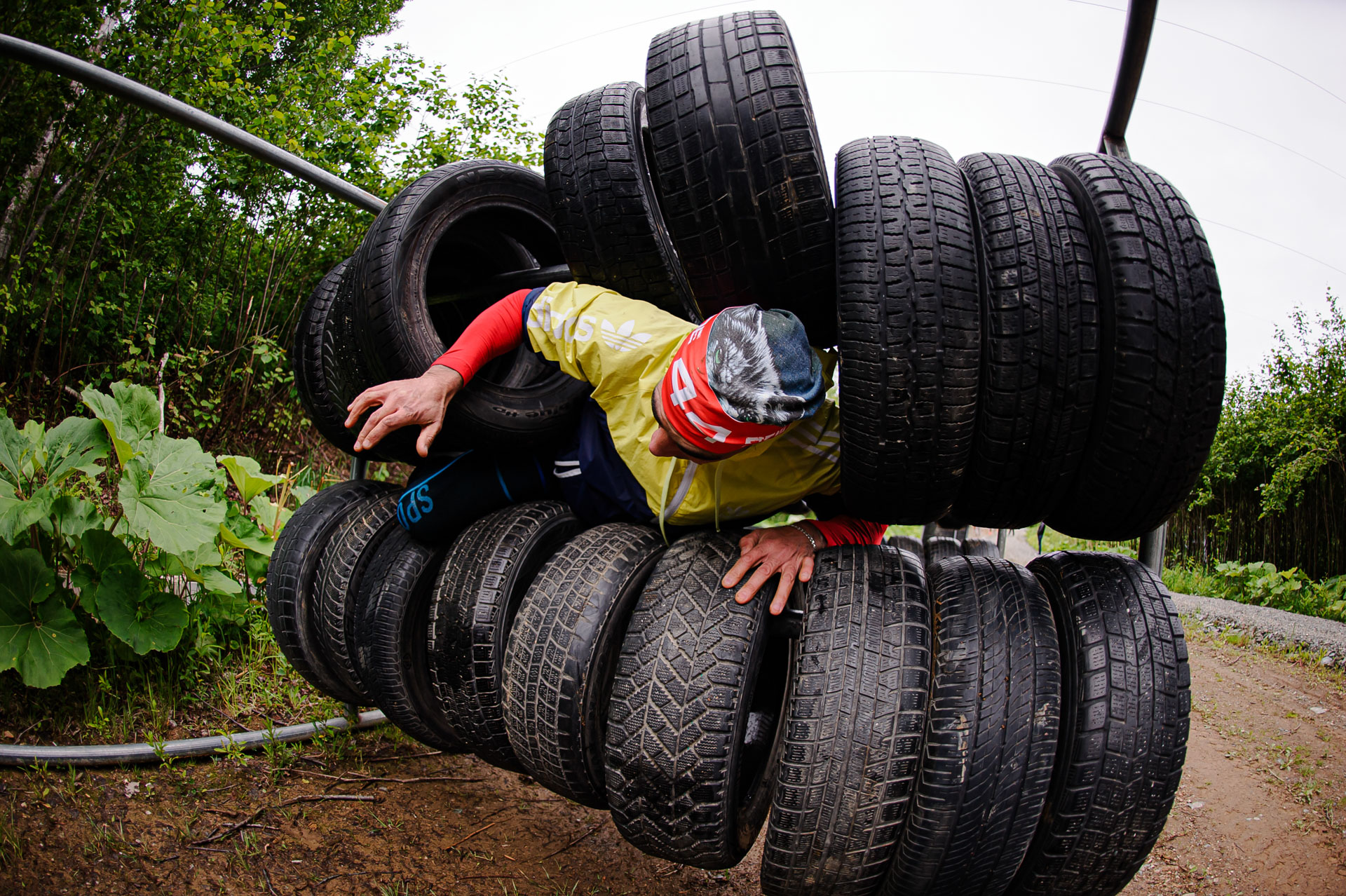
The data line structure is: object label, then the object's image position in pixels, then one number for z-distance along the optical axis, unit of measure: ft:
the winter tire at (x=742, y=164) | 5.33
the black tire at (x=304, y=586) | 7.89
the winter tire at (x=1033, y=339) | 4.94
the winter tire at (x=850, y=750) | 4.78
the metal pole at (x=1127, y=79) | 7.82
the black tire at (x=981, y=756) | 4.77
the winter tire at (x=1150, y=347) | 4.80
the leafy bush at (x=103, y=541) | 8.34
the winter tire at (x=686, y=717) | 5.00
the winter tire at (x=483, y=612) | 6.32
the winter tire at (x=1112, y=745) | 4.89
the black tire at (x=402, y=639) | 6.98
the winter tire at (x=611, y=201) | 6.37
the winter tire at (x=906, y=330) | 4.73
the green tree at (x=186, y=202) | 17.02
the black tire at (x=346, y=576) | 7.45
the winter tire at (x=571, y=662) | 5.49
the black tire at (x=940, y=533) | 14.94
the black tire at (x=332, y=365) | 7.29
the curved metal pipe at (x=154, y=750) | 8.00
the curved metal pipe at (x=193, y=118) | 9.43
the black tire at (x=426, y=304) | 6.72
